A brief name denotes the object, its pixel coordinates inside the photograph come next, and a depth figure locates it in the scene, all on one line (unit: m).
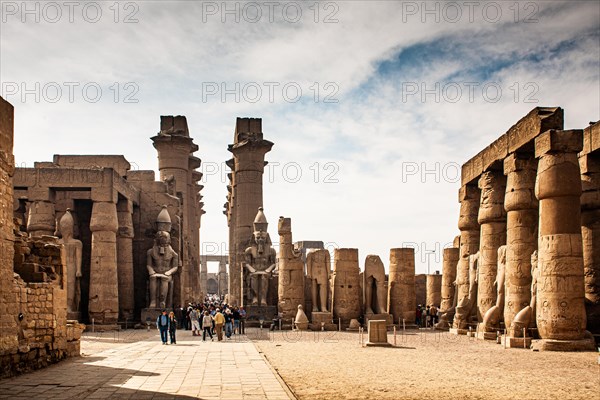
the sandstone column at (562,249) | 17.09
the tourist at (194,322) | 25.33
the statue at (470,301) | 24.13
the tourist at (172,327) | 20.47
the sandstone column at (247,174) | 38.69
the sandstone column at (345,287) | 27.95
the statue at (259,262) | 31.00
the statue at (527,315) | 18.52
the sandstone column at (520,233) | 19.64
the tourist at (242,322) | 26.70
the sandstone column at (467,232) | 25.61
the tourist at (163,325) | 20.34
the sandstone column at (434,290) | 35.22
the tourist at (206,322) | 22.44
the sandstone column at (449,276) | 28.80
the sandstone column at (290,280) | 28.47
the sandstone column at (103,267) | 26.58
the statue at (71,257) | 26.59
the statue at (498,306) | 20.97
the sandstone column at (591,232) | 19.08
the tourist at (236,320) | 26.09
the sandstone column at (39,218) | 26.70
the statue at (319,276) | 28.23
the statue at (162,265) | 29.06
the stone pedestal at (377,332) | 19.69
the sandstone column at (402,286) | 28.52
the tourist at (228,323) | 23.39
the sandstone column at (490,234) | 22.39
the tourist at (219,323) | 22.17
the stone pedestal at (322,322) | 27.38
